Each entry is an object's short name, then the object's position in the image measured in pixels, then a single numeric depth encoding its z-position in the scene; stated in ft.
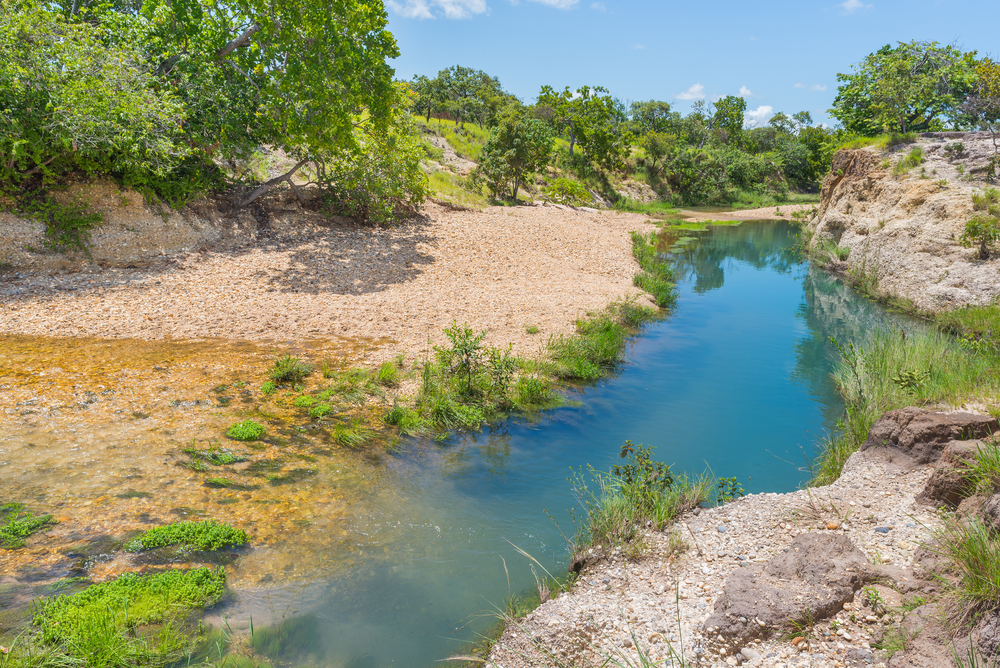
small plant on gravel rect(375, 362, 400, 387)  30.96
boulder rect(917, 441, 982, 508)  16.14
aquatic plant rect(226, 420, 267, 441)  24.38
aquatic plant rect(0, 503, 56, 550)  16.67
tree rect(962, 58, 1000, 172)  55.31
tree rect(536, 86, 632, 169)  144.66
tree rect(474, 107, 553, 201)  96.63
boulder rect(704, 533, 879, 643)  13.34
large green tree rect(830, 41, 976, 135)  66.74
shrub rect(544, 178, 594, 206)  110.52
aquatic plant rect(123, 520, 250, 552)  17.19
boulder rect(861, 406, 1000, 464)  19.04
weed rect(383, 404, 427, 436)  26.96
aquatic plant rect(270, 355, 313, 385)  30.10
